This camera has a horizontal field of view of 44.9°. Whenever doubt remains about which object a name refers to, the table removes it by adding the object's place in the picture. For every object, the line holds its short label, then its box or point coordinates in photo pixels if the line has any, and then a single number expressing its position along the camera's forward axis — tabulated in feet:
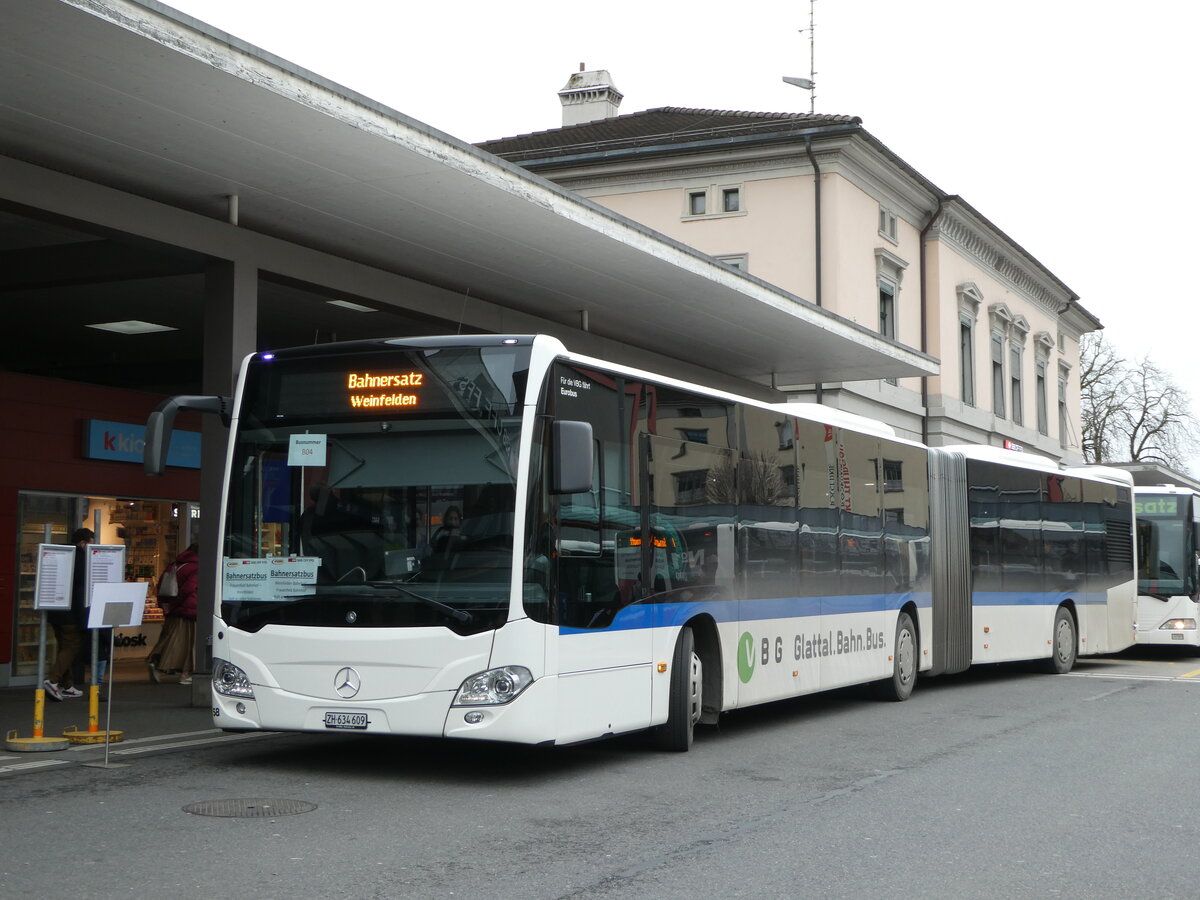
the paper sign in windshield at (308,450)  32.37
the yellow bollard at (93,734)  36.91
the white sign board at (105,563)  36.68
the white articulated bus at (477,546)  30.76
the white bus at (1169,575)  82.64
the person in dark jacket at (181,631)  57.21
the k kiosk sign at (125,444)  60.44
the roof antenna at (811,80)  126.31
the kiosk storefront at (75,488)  56.59
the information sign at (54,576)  36.50
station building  35.55
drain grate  27.32
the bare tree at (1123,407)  216.54
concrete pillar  46.85
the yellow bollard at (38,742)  35.76
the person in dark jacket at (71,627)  50.90
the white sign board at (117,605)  34.24
